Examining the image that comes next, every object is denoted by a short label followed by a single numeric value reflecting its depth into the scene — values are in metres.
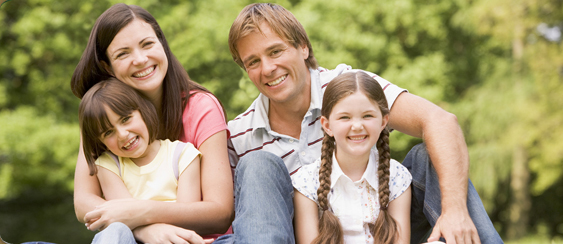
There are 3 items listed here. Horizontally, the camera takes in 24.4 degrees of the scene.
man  2.75
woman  2.80
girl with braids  2.78
